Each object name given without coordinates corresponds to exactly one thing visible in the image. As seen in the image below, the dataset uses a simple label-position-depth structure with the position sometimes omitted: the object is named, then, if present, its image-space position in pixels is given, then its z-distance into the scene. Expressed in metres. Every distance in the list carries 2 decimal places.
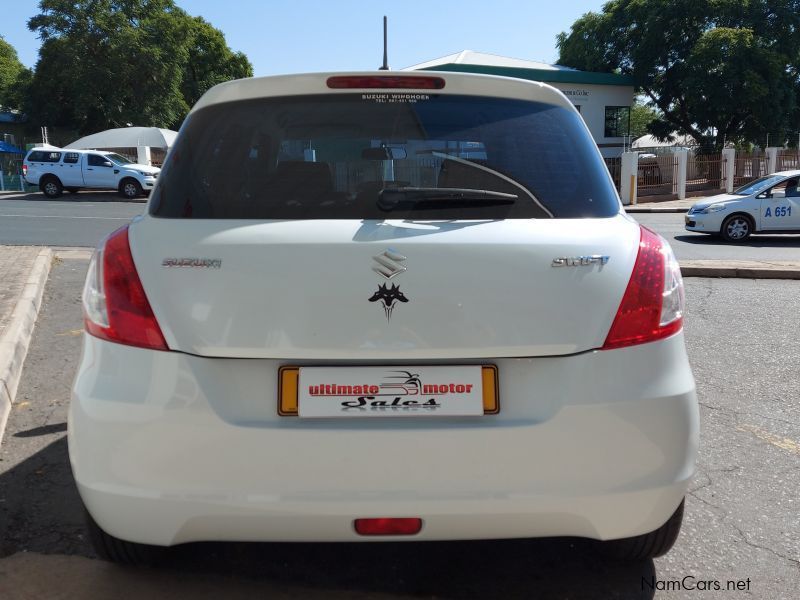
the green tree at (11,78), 45.12
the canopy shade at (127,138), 35.12
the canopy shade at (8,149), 46.07
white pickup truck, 28.80
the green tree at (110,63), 40.56
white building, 35.56
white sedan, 14.91
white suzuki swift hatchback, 2.07
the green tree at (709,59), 34.91
